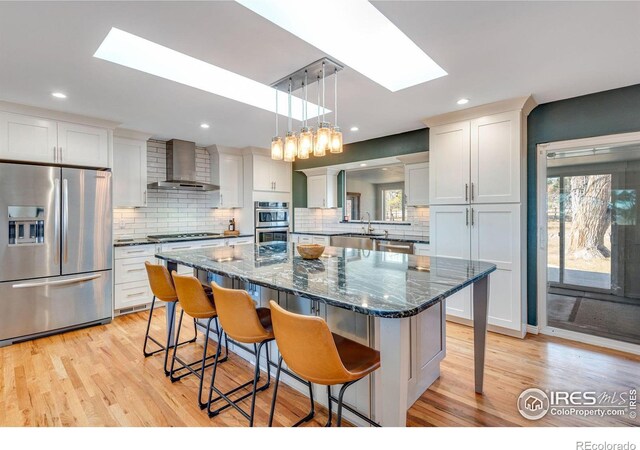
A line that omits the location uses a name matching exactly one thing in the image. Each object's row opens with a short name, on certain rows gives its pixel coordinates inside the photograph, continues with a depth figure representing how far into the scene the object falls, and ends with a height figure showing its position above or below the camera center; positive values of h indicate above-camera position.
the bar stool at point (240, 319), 1.72 -0.54
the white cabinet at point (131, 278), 3.92 -0.68
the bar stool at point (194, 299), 2.11 -0.52
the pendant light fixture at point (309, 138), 2.25 +0.63
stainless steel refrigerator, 3.10 -0.26
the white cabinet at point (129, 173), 4.21 +0.70
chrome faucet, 5.30 -0.08
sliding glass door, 2.96 -0.18
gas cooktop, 4.35 -0.18
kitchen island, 1.36 -0.34
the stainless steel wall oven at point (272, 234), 5.50 -0.19
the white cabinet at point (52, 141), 3.13 +0.89
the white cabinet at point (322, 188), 5.74 +0.66
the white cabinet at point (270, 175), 5.44 +0.88
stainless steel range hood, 4.75 +0.89
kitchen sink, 4.81 -0.28
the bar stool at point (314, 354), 1.34 -0.58
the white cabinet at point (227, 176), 5.29 +0.82
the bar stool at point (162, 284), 2.49 -0.48
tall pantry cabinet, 3.18 +0.27
